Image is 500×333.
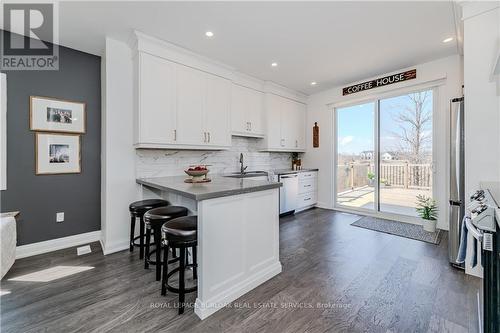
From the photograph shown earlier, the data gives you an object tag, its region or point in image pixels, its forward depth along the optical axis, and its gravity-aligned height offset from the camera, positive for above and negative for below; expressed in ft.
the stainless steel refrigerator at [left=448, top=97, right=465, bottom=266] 7.44 -0.30
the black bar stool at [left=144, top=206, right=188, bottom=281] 6.73 -1.63
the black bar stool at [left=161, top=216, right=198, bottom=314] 5.43 -1.82
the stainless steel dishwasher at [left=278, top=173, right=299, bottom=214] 14.05 -1.70
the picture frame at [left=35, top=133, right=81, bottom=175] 8.97 +0.60
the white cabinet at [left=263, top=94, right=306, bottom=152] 14.69 +3.17
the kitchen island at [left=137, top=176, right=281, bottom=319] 5.53 -2.04
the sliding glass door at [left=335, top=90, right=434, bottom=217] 12.48 +0.92
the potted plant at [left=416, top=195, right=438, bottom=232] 11.23 -2.43
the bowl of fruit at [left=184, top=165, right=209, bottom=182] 7.90 -0.22
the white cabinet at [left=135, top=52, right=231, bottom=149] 9.06 +2.87
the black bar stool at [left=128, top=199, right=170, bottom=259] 8.25 -1.65
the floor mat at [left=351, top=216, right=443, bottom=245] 10.41 -3.35
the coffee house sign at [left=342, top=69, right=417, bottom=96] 12.17 +5.34
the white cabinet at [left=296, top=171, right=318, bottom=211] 15.48 -1.72
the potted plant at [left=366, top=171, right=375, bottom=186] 14.32 -0.66
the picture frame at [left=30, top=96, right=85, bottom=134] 8.81 +2.25
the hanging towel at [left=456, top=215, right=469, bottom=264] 4.39 -1.65
